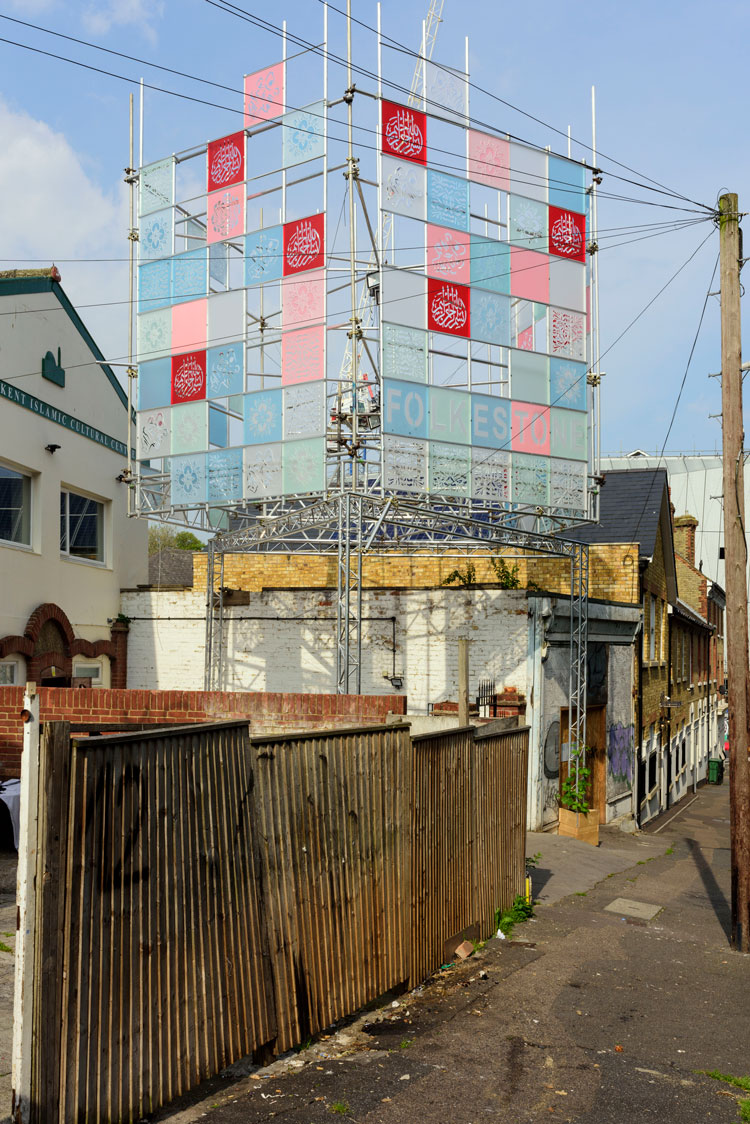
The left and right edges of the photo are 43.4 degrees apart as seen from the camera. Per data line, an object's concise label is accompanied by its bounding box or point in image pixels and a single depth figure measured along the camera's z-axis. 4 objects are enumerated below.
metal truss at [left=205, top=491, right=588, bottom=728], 14.85
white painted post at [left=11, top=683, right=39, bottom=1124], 4.20
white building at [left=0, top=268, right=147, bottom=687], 14.91
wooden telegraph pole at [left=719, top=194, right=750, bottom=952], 10.37
